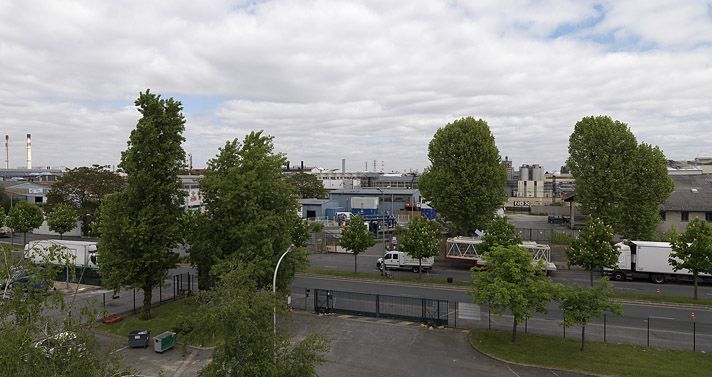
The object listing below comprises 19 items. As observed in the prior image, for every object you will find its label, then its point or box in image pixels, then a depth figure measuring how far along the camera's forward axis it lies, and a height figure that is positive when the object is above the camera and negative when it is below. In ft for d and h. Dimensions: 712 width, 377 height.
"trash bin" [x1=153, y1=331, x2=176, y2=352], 78.54 -27.62
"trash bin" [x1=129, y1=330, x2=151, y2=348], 80.74 -27.81
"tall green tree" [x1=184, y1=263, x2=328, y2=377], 42.04 -15.06
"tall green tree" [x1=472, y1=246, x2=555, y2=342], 75.10 -16.16
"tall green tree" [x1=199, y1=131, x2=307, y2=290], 88.79 -4.34
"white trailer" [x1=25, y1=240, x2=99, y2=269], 138.88 -21.27
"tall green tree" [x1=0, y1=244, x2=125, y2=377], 31.45 -11.47
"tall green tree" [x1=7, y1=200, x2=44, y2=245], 178.27 -13.63
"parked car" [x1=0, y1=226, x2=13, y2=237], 226.52 -24.93
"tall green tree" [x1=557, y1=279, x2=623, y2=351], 73.31 -18.43
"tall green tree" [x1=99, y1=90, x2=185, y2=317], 89.20 -3.96
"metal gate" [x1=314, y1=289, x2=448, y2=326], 95.31 -26.54
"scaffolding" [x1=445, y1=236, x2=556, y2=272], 142.41 -19.64
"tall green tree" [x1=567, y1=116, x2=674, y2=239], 150.10 +4.26
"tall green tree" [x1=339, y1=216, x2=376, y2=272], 137.18 -15.08
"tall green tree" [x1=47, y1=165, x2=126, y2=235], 208.74 -1.74
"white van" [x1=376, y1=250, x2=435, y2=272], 145.89 -23.83
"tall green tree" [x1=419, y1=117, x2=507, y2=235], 154.61 +4.77
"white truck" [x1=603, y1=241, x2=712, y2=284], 128.88 -20.89
